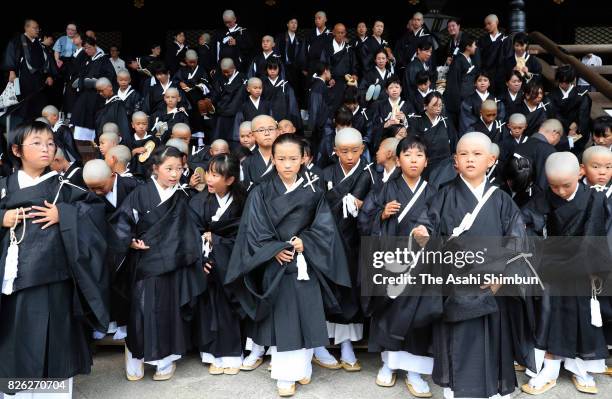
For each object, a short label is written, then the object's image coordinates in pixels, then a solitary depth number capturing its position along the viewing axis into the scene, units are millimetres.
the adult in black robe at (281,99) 8836
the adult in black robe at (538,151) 6074
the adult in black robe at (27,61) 10188
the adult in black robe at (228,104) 9297
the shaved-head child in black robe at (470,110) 8219
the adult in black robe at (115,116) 8789
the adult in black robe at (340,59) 10331
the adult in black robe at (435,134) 7480
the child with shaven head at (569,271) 4289
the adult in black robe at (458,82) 9266
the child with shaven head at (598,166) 4516
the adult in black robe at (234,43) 10922
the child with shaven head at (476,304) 3916
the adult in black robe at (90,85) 9602
